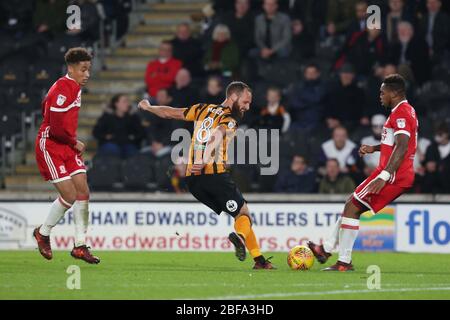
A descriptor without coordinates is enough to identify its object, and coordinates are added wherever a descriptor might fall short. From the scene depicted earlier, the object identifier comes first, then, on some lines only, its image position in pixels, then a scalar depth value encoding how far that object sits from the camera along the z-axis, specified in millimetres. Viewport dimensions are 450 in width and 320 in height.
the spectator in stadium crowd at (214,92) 19781
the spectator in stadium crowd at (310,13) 21781
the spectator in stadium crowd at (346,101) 19781
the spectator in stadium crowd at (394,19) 20688
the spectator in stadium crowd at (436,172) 18531
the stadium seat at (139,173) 19500
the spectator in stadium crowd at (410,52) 20281
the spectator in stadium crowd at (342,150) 18859
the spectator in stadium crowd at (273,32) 21125
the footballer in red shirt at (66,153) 13461
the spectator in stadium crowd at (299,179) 18750
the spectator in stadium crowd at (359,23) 20752
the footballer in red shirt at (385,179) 13023
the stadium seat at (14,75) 22203
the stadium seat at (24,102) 21500
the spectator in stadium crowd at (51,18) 23453
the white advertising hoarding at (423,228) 17516
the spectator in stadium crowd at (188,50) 21578
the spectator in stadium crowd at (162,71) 21250
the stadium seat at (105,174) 19766
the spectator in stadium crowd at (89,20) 23031
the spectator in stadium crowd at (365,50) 20453
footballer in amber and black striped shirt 13172
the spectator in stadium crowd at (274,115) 19438
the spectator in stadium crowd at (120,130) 20188
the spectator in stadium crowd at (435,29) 20688
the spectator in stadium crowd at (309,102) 20047
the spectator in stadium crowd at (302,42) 21312
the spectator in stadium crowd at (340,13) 21766
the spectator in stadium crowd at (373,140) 18859
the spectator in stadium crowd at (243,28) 21562
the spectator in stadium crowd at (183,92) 20438
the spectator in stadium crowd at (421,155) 18672
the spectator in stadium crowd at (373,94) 19781
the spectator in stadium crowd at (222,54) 21156
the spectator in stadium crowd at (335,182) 18469
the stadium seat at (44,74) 21922
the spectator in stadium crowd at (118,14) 23875
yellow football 13430
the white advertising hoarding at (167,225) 17938
